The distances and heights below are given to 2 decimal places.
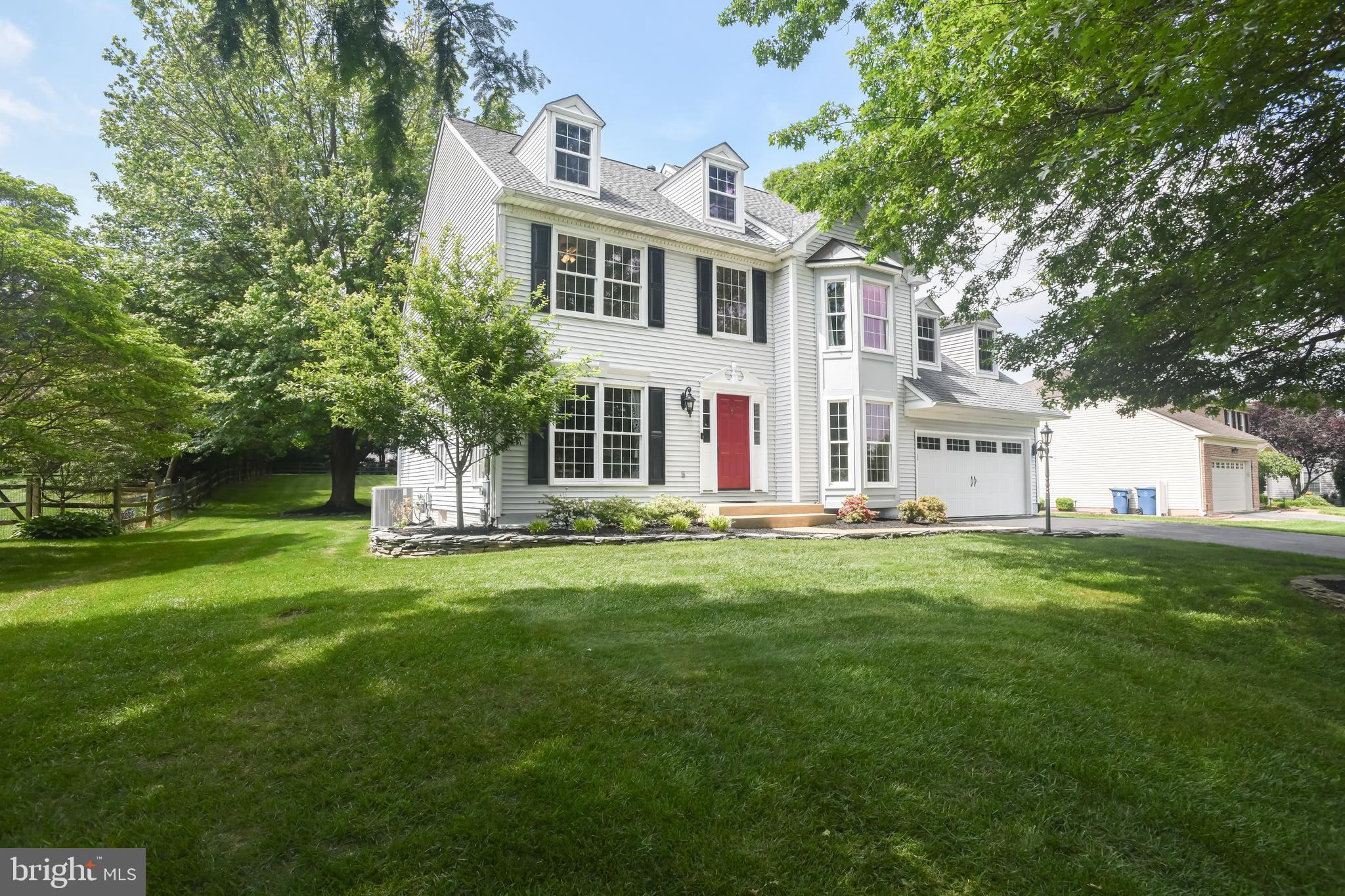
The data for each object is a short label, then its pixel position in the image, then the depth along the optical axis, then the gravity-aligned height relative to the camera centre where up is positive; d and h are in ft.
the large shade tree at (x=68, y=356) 27.37 +6.07
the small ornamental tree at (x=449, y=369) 31.24 +5.75
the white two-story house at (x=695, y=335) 39.14 +10.06
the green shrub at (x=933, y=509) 46.98 -2.30
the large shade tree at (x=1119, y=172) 15.76 +10.70
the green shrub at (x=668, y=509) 37.06 -1.72
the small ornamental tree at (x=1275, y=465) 99.45 +1.66
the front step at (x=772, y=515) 40.22 -2.34
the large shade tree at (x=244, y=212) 57.93 +26.91
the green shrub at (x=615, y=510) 35.76 -1.70
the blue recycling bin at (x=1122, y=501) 80.38 -3.01
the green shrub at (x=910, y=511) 47.01 -2.44
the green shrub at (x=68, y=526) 39.19 -2.73
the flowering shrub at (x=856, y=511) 43.96 -2.29
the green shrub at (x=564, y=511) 35.22 -1.70
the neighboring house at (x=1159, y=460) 79.25 +2.24
